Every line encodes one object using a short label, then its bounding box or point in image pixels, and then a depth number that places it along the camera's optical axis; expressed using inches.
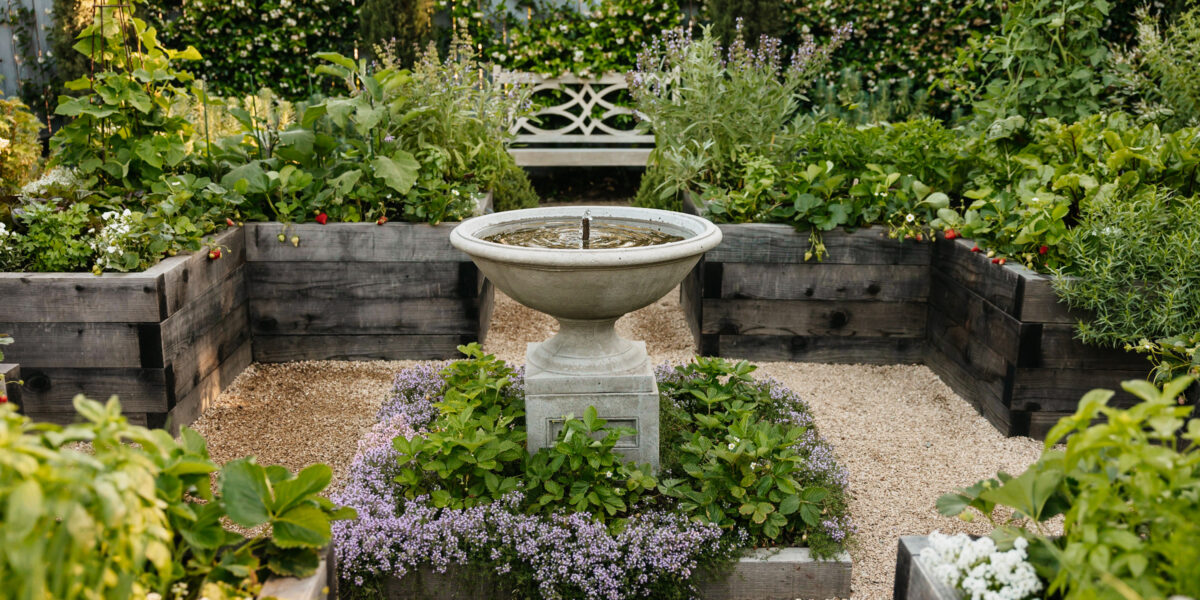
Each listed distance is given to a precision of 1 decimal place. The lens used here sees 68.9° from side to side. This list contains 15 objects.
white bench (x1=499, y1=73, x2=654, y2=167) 279.9
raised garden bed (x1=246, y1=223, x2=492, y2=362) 152.9
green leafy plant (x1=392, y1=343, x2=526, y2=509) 97.7
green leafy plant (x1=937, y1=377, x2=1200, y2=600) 48.2
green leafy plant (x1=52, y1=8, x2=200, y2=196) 135.0
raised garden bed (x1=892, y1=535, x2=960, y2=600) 59.6
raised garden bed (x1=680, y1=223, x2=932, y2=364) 153.9
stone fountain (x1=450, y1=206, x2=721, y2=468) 93.9
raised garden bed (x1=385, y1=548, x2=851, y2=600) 89.4
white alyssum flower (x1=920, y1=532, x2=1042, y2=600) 56.3
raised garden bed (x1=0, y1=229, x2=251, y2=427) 119.2
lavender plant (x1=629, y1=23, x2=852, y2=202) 175.0
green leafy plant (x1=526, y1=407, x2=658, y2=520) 95.3
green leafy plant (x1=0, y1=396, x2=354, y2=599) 40.8
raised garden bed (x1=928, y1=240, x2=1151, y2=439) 123.5
